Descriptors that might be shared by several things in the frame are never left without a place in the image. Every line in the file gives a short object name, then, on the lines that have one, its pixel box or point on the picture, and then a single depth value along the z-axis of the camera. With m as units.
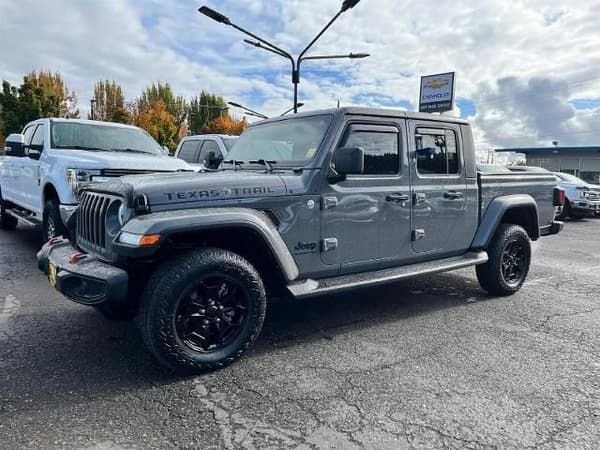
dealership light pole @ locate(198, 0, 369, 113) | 12.16
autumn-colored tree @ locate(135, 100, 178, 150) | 39.66
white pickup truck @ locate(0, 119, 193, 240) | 5.71
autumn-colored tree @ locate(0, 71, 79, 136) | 30.45
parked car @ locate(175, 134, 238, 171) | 9.48
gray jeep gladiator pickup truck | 2.94
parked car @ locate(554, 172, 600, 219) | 14.16
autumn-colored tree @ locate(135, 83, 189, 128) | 50.44
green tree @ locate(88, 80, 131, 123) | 47.16
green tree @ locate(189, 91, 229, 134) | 51.81
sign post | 28.45
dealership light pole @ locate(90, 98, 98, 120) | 45.90
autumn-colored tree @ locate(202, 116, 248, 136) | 49.06
